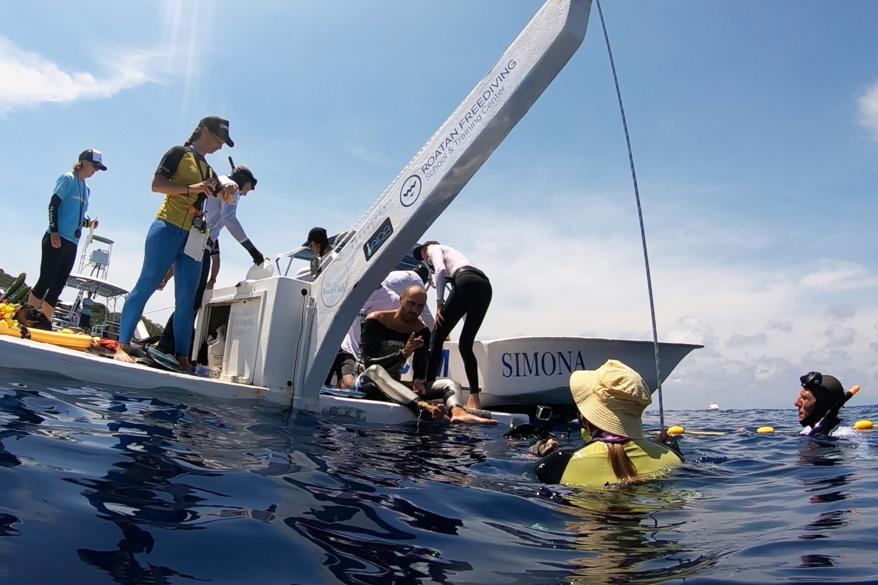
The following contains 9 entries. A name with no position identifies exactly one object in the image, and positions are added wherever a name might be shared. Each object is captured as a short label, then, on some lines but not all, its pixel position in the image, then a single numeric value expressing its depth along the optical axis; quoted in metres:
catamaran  3.86
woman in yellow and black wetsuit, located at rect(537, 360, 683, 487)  2.78
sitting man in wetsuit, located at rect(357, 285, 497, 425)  5.12
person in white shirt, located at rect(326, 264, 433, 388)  6.16
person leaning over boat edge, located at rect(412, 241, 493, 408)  5.67
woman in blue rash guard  6.46
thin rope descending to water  3.78
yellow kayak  5.43
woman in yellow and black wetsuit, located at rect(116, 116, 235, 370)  4.68
